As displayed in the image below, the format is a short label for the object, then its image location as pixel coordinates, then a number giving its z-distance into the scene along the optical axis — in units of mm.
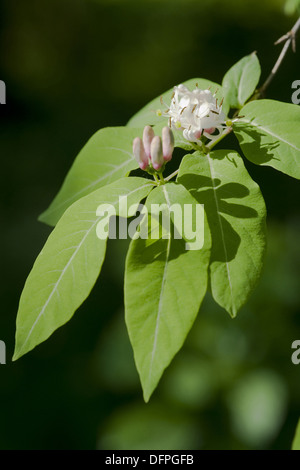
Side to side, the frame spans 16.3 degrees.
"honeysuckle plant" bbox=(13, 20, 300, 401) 358
